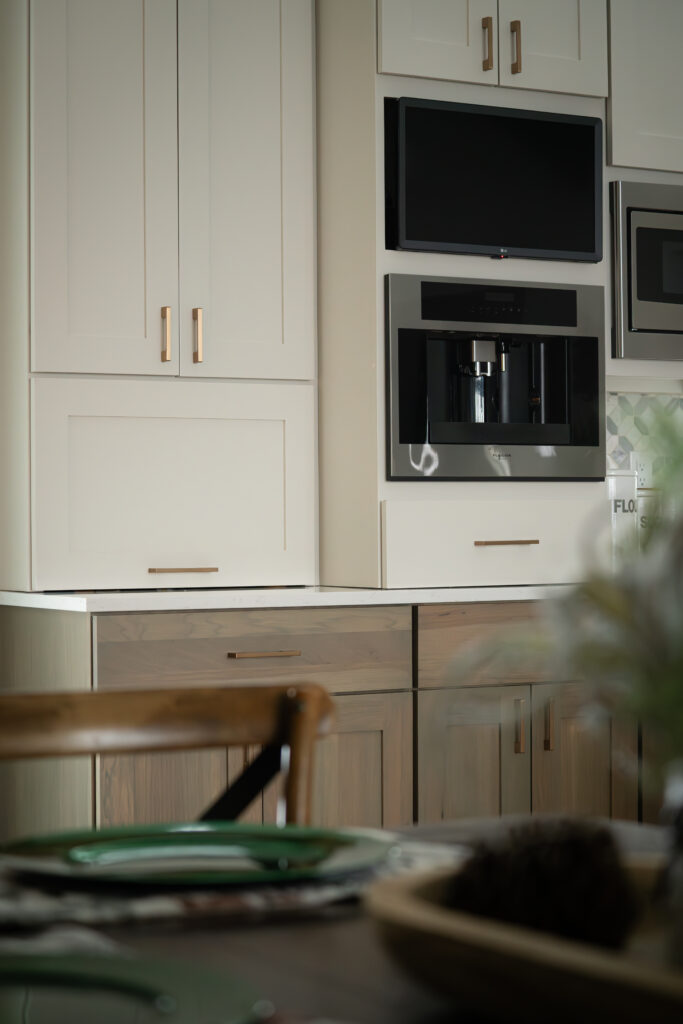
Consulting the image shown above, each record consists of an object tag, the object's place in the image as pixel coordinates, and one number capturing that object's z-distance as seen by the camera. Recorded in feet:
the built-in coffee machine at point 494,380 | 17.19
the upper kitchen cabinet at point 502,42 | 17.20
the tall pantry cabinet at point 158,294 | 16.85
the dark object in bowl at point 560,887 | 5.22
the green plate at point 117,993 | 5.03
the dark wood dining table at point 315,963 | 5.18
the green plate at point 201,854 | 7.01
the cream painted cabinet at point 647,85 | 17.93
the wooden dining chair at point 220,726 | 10.85
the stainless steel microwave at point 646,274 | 17.93
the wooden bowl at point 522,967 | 4.34
